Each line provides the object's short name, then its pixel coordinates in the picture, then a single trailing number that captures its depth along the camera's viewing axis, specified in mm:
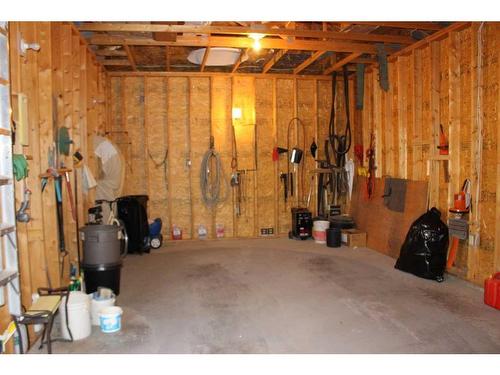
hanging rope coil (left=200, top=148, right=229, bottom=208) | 7602
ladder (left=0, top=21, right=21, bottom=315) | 2758
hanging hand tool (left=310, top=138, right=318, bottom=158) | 7840
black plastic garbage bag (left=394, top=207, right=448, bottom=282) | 4809
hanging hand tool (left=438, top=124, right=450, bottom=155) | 5219
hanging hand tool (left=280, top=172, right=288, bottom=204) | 7836
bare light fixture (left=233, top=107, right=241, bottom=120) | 7592
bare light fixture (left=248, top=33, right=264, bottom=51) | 5246
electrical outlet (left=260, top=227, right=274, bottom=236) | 7855
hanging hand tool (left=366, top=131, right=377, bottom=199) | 6914
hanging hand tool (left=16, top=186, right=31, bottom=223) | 3104
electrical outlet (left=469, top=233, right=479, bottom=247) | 4641
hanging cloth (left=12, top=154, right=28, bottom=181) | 3021
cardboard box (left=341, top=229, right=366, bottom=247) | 6730
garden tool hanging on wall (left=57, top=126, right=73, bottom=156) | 4293
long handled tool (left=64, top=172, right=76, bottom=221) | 4266
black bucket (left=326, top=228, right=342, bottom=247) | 6703
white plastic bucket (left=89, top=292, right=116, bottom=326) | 3506
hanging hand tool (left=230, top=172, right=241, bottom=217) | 7707
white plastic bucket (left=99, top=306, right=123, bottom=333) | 3357
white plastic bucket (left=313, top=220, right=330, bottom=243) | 7016
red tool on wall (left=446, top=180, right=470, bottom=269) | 4699
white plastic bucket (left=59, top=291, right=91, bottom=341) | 3203
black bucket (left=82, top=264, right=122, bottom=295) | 4027
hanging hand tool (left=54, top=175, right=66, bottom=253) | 4078
